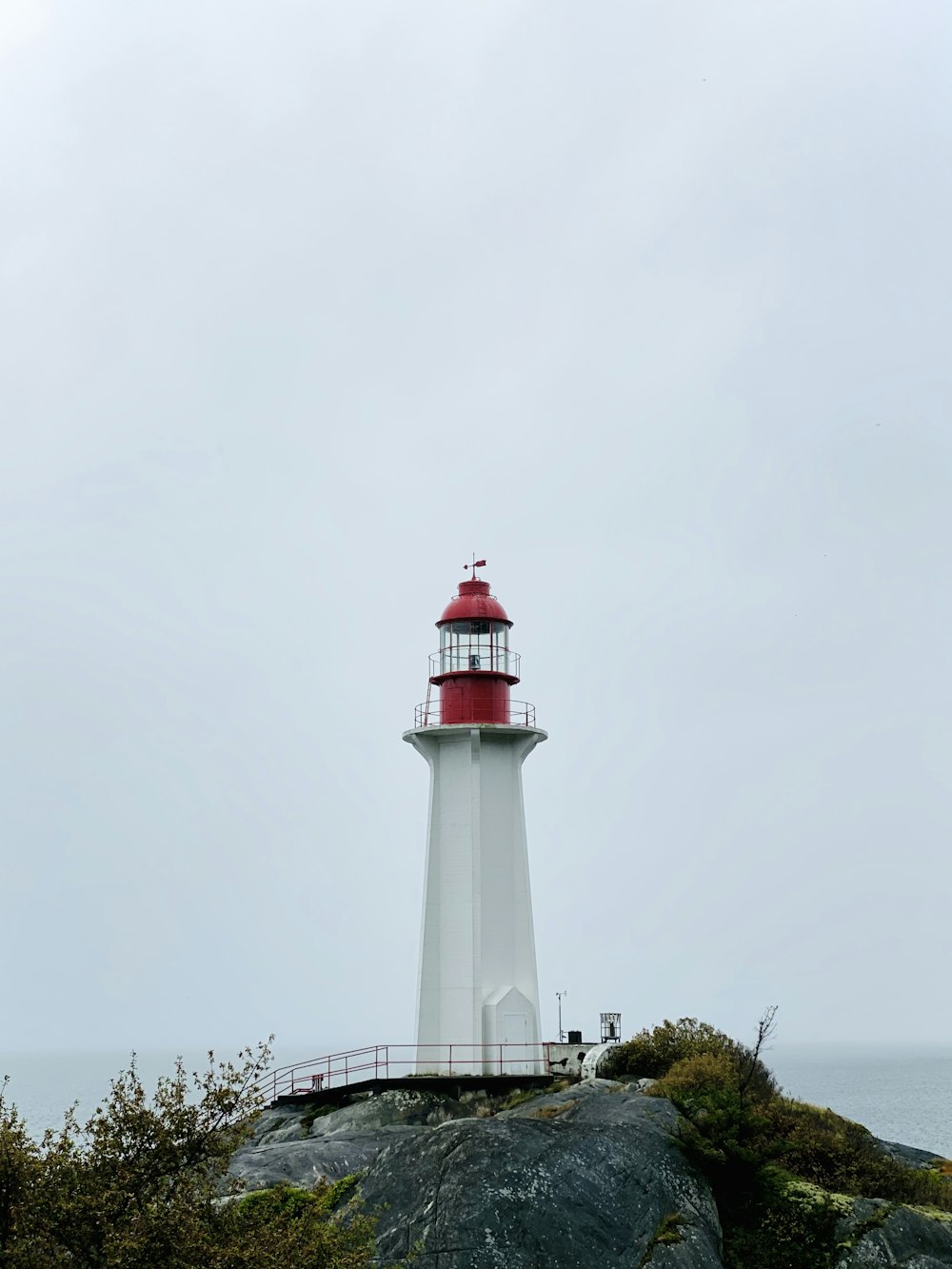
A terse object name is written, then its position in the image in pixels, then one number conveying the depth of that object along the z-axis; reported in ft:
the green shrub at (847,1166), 82.79
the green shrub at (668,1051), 106.83
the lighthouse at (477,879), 117.39
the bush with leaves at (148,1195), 55.01
